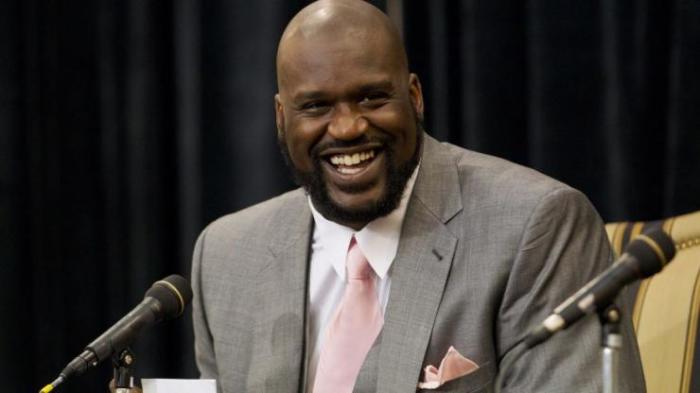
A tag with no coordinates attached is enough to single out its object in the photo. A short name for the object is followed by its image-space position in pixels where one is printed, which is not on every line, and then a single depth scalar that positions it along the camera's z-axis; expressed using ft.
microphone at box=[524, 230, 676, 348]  12.57
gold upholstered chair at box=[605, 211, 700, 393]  18.10
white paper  15.62
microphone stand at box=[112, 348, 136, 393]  14.89
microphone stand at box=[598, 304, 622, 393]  12.43
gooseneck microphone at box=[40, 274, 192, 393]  14.61
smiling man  17.39
